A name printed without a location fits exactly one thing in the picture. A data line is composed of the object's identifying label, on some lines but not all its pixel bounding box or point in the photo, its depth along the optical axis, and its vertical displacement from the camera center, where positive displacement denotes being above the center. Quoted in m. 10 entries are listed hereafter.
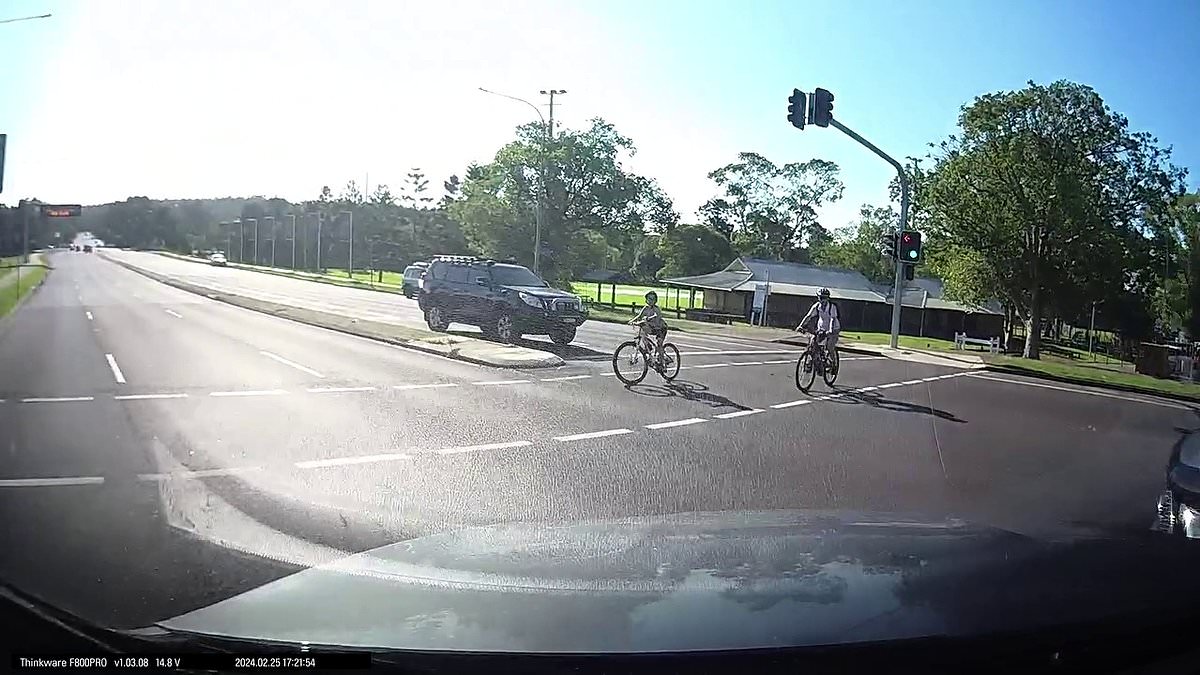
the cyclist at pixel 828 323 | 14.70 -0.66
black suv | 18.67 -0.82
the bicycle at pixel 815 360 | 14.67 -1.25
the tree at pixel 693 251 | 29.06 +0.68
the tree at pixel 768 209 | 22.95 +1.84
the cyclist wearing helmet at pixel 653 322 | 14.37 -0.78
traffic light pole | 18.52 +1.46
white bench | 28.96 -1.78
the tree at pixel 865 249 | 34.73 +1.29
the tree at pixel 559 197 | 19.41 +1.45
